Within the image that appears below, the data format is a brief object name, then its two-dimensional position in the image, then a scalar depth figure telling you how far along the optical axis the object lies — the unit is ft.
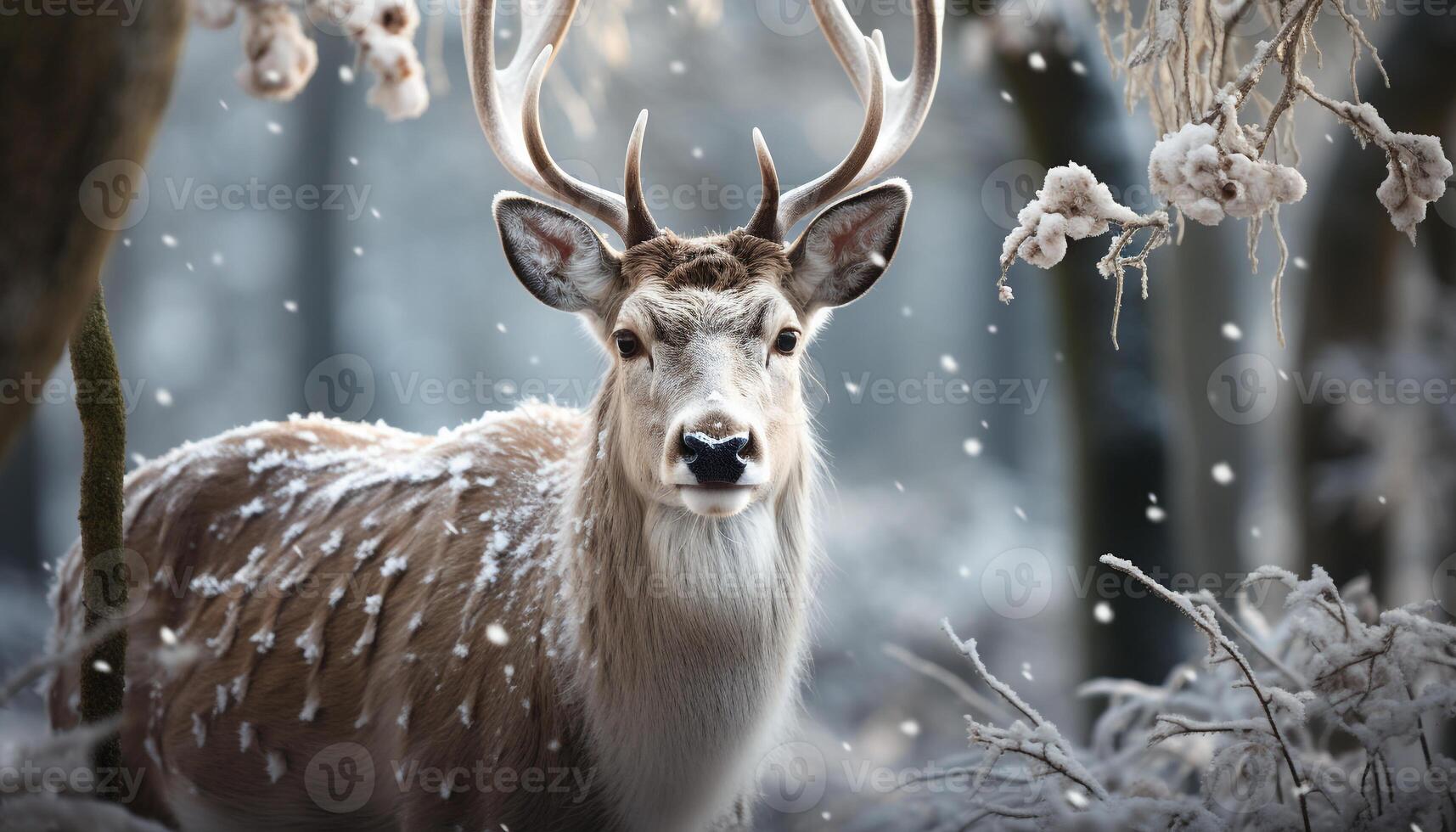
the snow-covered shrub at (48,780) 12.66
